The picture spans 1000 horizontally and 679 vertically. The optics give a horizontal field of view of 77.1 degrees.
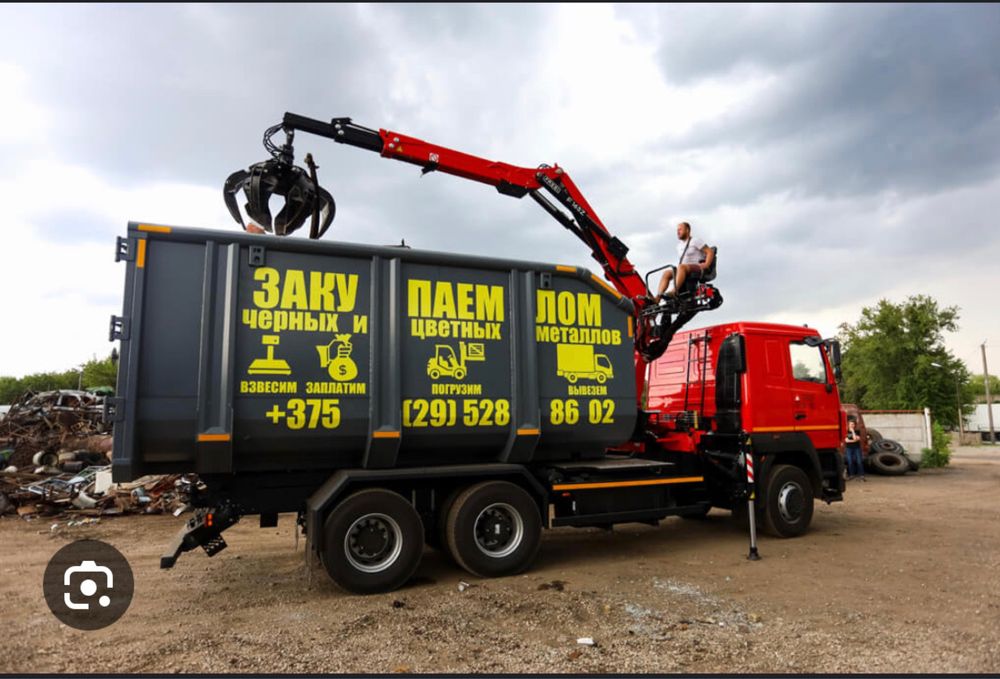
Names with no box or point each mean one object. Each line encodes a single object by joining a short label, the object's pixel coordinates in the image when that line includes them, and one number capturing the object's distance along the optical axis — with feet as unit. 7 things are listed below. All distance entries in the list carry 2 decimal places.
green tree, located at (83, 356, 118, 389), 131.75
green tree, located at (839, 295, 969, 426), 129.49
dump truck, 18.13
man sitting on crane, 27.89
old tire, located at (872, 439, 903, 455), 62.59
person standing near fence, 56.95
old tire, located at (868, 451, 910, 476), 60.13
